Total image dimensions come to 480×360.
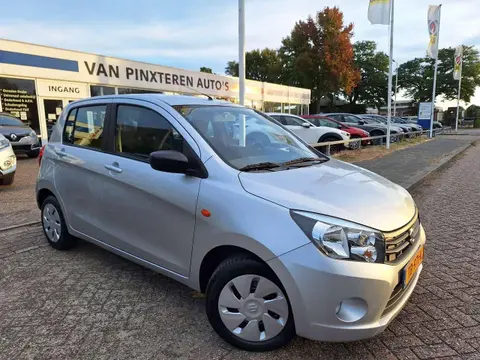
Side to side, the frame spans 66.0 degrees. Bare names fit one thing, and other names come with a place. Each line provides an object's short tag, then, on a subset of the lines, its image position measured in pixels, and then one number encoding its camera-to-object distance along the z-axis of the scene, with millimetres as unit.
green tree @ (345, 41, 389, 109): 59156
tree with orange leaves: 38781
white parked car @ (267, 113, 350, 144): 13023
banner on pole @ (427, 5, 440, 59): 19062
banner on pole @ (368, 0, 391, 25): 13664
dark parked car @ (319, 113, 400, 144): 18078
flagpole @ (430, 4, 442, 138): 19109
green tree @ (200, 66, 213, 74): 55212
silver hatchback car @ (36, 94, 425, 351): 2158
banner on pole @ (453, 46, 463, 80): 27922
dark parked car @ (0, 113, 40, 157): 11656
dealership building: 14188
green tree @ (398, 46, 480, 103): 54000
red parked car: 15336
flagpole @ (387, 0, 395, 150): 14917
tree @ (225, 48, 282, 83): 53031
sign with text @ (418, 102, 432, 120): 24359
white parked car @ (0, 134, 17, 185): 7211
